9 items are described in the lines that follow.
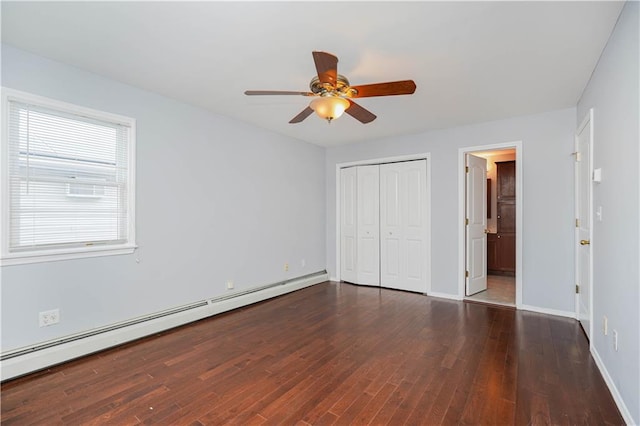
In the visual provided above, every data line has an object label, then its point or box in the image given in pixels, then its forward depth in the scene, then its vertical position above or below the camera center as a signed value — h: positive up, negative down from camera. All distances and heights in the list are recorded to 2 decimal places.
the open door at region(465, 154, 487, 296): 4.57 -0.15
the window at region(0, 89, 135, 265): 2.45 +0.29
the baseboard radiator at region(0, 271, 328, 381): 2.41 -1.13
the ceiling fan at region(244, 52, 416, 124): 2.26 +0.95
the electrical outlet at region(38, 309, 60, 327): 2.54 -0.85
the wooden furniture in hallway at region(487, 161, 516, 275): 6.23 -0.22
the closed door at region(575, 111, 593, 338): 2.93 -0.02
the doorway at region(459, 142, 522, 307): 4.30 -0.23
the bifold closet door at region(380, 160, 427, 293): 4.89 -0.17
